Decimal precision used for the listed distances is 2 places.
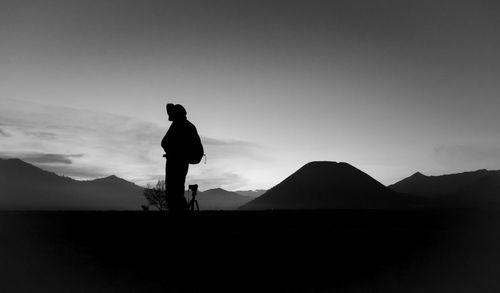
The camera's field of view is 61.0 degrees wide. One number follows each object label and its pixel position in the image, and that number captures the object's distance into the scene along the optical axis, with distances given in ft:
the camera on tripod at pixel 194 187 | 31.60
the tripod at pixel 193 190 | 31.65
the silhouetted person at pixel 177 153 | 30.01
